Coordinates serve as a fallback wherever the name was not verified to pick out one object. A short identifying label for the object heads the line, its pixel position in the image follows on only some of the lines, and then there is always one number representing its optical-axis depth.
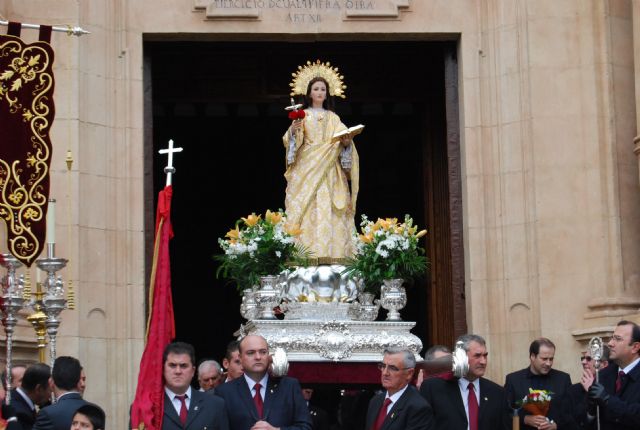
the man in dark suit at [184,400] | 11.93
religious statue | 17.30
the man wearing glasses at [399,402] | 12.26
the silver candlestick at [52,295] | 13.66
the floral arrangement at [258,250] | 16.34
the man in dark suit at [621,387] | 12.70
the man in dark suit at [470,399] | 12.95
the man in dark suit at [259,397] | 12.34
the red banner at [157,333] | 12.12
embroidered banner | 14.77
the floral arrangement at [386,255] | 16.23
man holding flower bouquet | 13.89
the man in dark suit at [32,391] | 12.25
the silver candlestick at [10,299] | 13.05
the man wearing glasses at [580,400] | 13.47
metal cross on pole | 13.26
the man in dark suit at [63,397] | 11.19
